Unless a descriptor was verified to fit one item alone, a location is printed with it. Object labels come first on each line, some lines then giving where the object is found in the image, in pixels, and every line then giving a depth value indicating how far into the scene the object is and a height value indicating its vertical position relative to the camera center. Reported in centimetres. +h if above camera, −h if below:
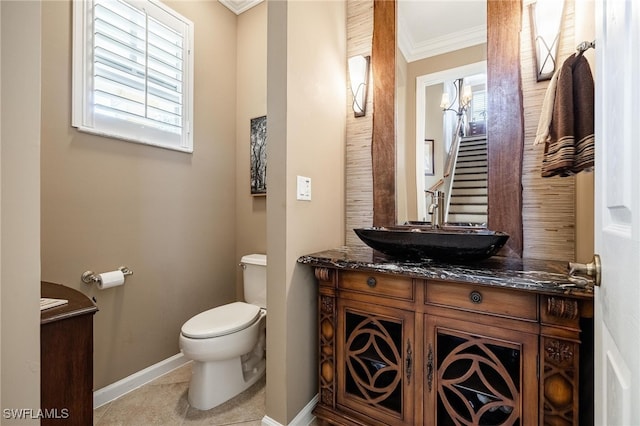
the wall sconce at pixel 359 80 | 176 +82
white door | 42 +0
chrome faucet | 152 +2
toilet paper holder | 163 -37
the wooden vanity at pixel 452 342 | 95 -51
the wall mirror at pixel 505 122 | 137 +44
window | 161 +88
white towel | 107 +37
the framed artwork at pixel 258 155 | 230 +46
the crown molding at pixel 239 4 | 235 +171
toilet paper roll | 164 -39
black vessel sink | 110 -13
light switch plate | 142 +12
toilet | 157 -77
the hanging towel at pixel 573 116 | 99 +34
